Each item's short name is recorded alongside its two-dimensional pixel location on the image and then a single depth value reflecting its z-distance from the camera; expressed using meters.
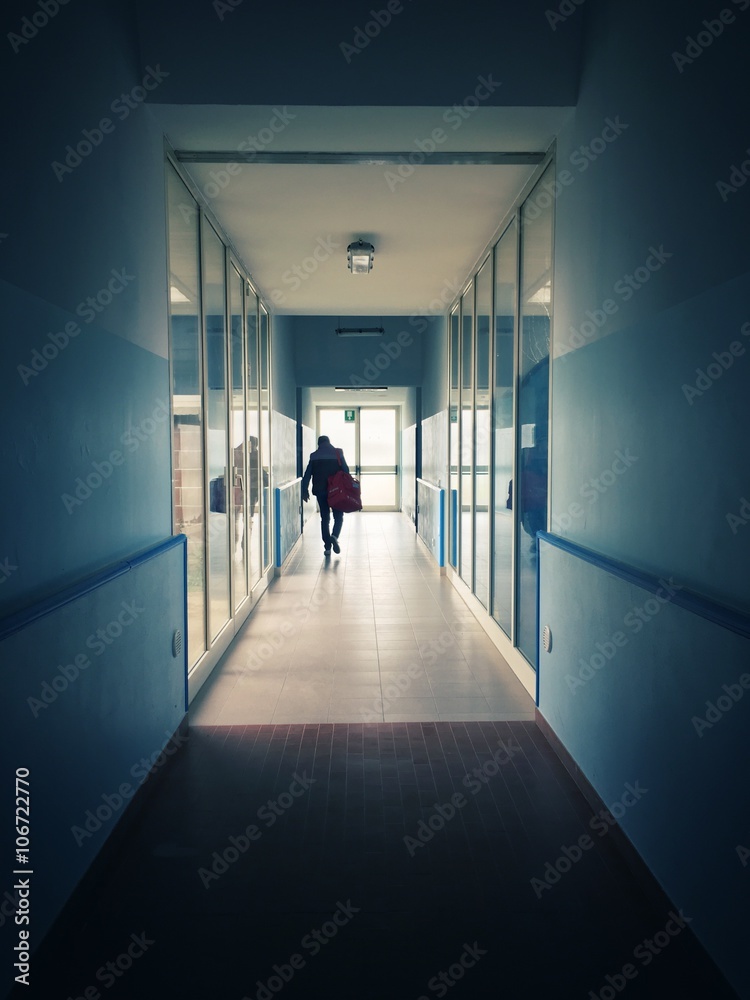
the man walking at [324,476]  9.66
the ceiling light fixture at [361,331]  10.76
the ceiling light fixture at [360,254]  5.20
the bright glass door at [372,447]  17.42
